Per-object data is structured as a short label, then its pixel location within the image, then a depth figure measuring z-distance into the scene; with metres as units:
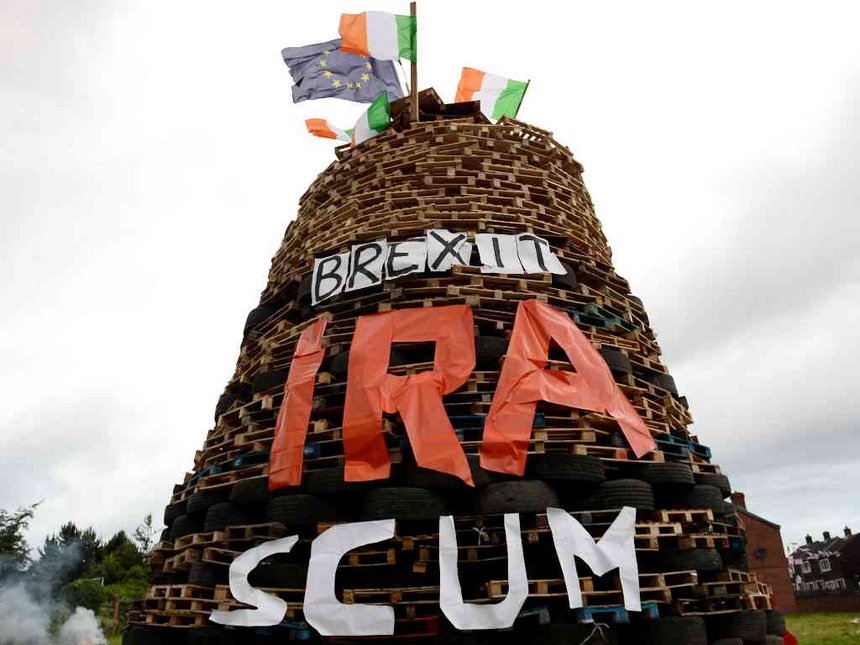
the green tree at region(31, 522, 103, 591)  57.81
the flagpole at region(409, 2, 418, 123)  17.06
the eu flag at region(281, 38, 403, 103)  18.44
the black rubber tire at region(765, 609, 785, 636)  10.26
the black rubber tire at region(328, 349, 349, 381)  10.52
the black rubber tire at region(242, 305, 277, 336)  14.41
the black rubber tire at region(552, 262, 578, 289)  12.15
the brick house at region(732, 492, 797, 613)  42.44
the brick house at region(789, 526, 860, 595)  64.50
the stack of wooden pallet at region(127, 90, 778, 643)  8.48
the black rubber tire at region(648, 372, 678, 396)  12.27
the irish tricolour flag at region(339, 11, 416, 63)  18.02
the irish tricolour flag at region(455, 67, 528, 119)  20.56
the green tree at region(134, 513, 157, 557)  62.31
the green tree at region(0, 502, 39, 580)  46.85
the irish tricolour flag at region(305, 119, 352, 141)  20.55
